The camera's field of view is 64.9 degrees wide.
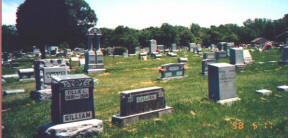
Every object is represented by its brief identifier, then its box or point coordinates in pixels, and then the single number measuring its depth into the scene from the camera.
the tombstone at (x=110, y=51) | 42.50
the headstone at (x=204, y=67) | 16.48
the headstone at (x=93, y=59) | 20.78
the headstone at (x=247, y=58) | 20.94
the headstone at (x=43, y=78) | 10.61
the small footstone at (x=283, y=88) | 9.75
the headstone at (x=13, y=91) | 12.52
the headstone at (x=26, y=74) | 18.42
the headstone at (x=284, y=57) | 18.86
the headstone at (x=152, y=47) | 35.44
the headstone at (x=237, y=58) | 17.73
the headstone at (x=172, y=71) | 15.58
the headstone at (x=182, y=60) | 24.23
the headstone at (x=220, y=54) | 26.61
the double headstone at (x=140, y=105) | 6.37
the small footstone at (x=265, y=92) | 9.22
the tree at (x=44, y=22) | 38.62
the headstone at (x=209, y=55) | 22.66
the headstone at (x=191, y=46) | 41.55
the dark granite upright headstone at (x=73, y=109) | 5.34
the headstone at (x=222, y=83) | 8.13
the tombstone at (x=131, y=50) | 38.97
